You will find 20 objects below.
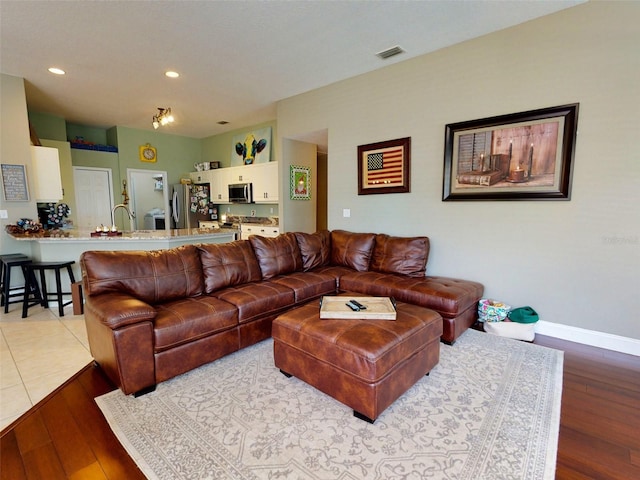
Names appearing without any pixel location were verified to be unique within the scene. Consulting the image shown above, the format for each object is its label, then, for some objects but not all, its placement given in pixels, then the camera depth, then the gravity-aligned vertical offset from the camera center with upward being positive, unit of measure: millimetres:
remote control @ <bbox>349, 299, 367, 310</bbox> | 2184 -722
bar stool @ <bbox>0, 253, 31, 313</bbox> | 3465 -809
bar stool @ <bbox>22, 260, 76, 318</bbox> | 3418 -911
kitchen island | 3676 -454
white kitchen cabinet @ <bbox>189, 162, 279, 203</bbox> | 5788 +587
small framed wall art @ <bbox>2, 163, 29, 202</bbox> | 3887 +321
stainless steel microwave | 6215 +295
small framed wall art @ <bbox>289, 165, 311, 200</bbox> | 5324 +420
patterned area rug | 1422 -1221
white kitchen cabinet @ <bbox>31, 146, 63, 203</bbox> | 4223 +466
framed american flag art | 3758 +508
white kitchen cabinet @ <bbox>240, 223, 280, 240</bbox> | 5718 -450
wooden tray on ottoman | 2086 -738
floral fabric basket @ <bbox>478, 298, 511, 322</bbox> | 2943 -1027
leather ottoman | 1708 -907
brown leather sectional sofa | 1977 -770
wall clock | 6848 +1219
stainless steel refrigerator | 7328 +68
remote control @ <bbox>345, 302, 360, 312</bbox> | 2149 -723
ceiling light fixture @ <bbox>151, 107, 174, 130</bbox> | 4000 +1182
